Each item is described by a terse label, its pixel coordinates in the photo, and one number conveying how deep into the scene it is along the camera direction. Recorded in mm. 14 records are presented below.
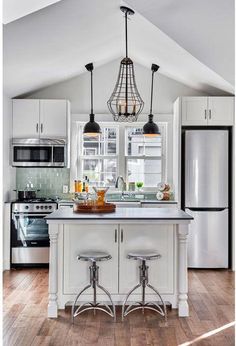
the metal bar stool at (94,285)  4191
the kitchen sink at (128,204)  6535
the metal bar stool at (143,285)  4211
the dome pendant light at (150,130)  5426
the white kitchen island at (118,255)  4527
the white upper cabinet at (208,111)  6523
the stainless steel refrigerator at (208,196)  6367
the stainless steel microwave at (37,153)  6559
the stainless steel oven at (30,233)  6352
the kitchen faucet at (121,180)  7070
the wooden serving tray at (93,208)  4793
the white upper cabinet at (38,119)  6633
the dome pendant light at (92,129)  5328
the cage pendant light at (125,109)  4348
